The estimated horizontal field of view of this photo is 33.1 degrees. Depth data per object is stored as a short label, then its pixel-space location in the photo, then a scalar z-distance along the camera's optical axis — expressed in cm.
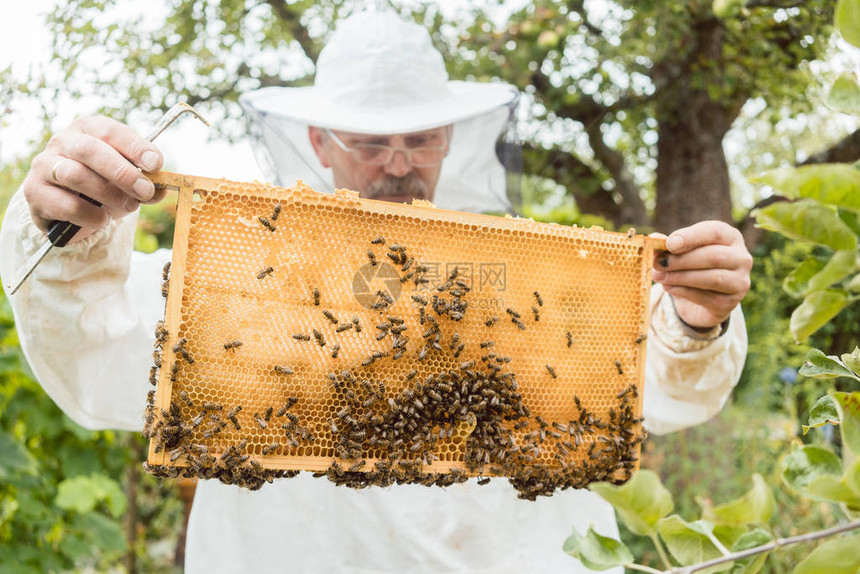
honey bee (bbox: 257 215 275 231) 116
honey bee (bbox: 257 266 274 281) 116
